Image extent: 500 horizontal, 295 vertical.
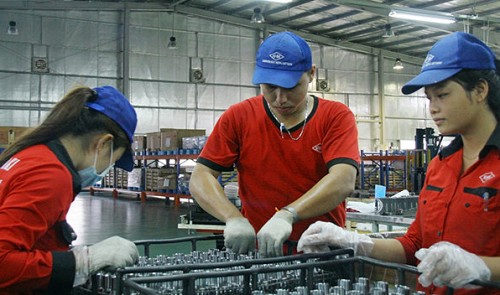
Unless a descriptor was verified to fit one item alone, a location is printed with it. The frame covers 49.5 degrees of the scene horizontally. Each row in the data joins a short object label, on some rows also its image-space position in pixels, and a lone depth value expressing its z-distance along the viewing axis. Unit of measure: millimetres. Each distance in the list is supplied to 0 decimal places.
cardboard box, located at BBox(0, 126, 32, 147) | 13055
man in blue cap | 2109
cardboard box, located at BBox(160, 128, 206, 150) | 13227
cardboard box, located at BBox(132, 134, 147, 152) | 14926
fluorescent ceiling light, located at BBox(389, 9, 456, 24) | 13375
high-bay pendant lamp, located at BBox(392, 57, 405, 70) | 18844
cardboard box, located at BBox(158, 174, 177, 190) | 13344
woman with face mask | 1416
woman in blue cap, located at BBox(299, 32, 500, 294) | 1615
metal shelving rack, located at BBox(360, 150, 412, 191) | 13953
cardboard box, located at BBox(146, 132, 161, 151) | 13961
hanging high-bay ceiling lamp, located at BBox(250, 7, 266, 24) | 15073
